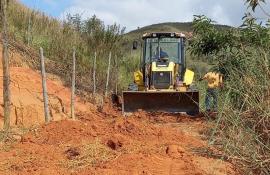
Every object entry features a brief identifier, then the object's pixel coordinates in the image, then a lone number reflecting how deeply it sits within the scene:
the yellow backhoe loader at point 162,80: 15.73
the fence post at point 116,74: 21.84
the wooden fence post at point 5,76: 10.46
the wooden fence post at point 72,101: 13.52
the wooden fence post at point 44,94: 11.45
